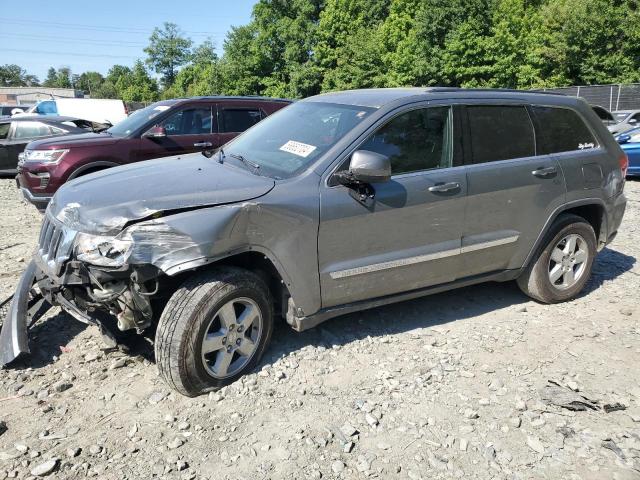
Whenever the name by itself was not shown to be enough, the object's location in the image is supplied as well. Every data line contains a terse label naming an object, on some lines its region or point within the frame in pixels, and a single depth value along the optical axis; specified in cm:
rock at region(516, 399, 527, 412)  322
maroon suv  739
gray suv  307
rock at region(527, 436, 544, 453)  287
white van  2294
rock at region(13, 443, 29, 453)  278
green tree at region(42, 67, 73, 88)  14500
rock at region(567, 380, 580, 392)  346
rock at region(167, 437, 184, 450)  282
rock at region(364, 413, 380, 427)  305
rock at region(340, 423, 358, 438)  296
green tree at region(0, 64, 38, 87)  13650
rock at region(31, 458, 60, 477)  260
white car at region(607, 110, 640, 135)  1440
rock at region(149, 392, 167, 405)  321
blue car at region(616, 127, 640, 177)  1127
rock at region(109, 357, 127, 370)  357
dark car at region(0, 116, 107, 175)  1215
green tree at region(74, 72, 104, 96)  13388
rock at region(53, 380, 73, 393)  331
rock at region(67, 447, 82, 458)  275
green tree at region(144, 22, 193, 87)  8931
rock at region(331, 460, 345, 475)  268
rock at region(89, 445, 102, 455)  278
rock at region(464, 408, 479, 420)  314
